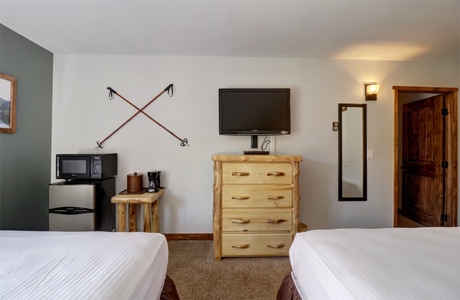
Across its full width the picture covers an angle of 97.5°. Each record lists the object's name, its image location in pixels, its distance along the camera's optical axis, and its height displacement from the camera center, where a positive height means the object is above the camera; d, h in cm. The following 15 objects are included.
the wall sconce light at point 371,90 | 266 +82
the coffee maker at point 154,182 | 239 -37
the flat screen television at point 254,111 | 246 +50
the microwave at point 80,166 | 221 -16
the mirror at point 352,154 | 271 -3
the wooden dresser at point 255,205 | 209 -55
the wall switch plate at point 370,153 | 272 -2
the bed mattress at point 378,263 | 68 -46
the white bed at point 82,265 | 66 -46
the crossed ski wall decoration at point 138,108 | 260 +56
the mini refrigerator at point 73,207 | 209 -58
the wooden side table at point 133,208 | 213 -63
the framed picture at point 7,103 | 201 +49
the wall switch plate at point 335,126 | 270 +35
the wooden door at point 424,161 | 294 -14
